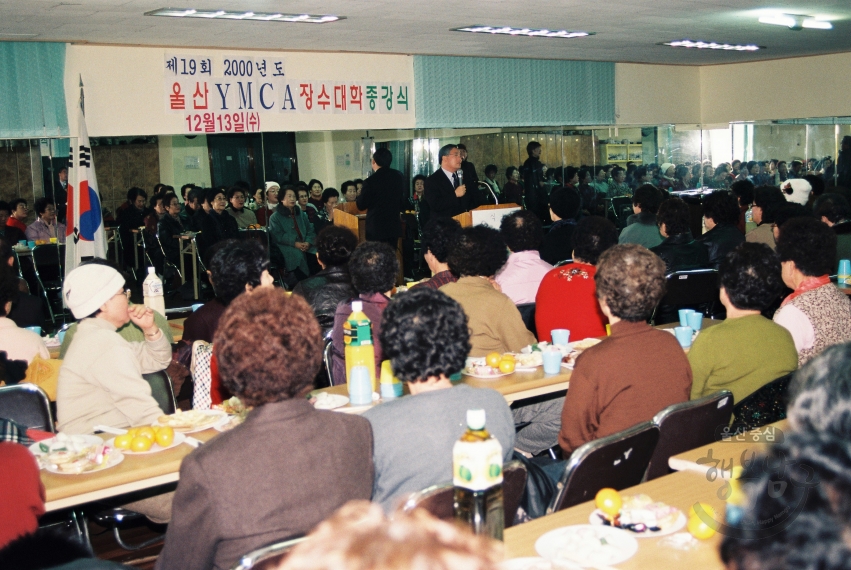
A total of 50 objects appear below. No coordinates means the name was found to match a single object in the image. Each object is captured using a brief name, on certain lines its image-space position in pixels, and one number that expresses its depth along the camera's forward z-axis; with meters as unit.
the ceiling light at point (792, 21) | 7.50
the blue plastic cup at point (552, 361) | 3.60
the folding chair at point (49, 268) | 7.98
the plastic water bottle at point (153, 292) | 4.90
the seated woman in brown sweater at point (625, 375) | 2.82
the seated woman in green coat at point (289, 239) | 9.59
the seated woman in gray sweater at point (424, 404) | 2.26
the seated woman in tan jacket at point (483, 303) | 4.05
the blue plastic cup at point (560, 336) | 4.01
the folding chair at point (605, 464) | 2.33
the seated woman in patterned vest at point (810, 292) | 3.80
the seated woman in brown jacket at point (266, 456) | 1.91
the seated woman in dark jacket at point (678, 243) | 6.14
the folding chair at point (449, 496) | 1.99
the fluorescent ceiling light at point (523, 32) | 7.50
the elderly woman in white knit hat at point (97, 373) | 3.09
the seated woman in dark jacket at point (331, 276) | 4.79
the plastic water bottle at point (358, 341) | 3.39
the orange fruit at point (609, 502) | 2.10
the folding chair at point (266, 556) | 1.73
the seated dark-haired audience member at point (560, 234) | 6.86
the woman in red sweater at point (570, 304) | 4.47
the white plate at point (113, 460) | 2.66
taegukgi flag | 7.12
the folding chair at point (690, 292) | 5.62
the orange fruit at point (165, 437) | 2.81
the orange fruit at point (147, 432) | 2.83
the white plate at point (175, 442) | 2.82
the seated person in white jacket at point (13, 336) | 3.75
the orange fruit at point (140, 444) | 2.78
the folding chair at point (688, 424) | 2.62
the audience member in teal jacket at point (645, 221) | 7.13
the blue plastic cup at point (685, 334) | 4.04
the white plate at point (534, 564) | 1.85
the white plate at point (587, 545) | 1.92
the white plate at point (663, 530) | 2.03
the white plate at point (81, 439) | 2.74
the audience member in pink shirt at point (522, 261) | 5.22
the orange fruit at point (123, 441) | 2.82
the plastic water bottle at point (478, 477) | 1.86
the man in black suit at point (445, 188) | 8.45
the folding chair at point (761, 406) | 2.96
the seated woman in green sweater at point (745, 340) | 3.13
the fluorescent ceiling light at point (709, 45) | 9.18
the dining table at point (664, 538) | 1.91
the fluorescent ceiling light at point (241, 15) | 6.01
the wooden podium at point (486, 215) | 8.62
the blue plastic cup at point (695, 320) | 4.34
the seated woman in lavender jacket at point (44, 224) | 7.79
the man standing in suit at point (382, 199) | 8.52
